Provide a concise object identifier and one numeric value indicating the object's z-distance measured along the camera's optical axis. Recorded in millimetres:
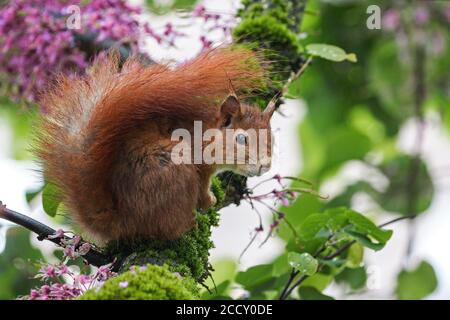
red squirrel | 2217
